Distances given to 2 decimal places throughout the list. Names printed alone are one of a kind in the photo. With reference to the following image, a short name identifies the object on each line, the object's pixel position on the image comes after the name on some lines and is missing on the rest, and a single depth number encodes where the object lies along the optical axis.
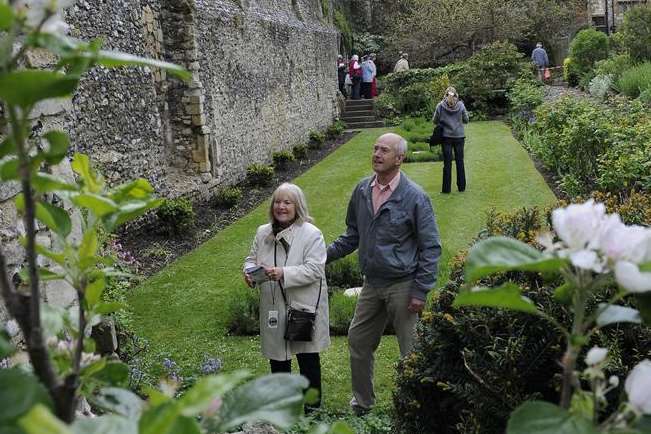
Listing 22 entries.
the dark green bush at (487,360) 2.98
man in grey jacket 4.50
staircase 22.91
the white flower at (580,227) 0.93
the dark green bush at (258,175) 13.73
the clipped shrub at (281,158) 15.85
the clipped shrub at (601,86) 16.06
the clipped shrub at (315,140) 18.92
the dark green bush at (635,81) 13.94
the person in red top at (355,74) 24.69
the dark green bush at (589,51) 21.25
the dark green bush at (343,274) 7.26
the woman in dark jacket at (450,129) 11.10
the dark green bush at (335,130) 20.92
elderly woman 4.52
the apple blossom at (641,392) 0.87
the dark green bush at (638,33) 17.06
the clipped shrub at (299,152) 17.41
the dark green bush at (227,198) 11.84
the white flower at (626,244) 0.89
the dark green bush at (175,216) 9.70
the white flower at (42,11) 0.82
